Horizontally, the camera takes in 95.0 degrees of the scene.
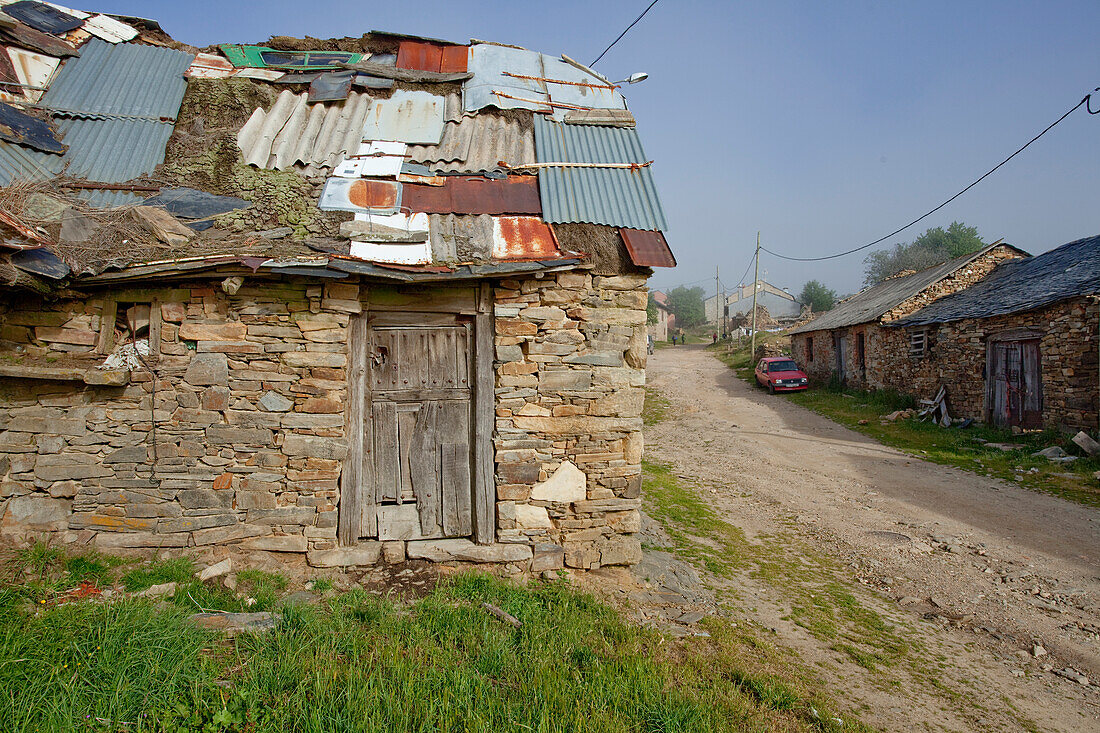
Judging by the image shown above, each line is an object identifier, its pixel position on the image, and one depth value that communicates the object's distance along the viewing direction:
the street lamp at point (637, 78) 7.19
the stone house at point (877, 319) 17.39
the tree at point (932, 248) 41.03
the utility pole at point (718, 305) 56.47
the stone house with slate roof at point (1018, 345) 10.16
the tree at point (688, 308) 66.06
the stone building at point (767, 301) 51.62
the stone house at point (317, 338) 4.50
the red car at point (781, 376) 20.05
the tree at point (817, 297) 48.16
